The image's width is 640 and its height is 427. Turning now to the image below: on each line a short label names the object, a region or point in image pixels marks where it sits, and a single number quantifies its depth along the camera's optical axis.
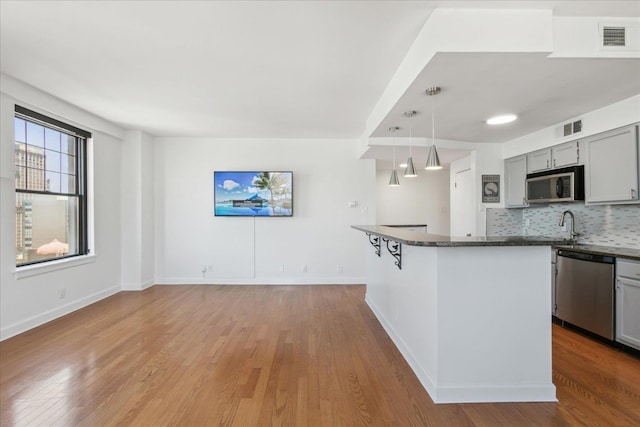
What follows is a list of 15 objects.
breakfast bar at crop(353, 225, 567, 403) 2.13
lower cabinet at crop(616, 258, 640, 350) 2.71
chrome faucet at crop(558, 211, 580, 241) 3.86
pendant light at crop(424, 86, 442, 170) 2.59
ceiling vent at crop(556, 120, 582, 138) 3.48
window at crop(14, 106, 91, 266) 3.47
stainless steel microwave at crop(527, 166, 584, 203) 3.46
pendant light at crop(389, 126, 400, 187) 4.23
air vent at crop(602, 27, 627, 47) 2.11
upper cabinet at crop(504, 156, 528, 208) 4.40
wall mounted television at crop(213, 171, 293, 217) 5.41
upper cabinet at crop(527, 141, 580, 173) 3.55
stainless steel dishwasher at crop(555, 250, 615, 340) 2.94
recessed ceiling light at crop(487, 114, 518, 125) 3.40
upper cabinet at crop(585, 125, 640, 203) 2.90
